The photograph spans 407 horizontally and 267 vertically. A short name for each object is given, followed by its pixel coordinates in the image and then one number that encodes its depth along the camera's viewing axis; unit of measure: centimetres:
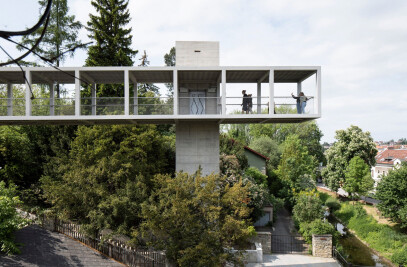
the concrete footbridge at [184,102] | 1246
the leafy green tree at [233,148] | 2189
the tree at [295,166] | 2322
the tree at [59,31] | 2305
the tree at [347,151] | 2842
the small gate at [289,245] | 1511
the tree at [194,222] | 1007
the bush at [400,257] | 1475
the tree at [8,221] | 1098
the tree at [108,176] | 1159
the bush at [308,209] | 1633
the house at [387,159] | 4494
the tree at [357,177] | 2491
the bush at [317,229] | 1484
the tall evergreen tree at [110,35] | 2450
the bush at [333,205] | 2561
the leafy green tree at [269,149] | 3594
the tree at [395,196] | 1830
